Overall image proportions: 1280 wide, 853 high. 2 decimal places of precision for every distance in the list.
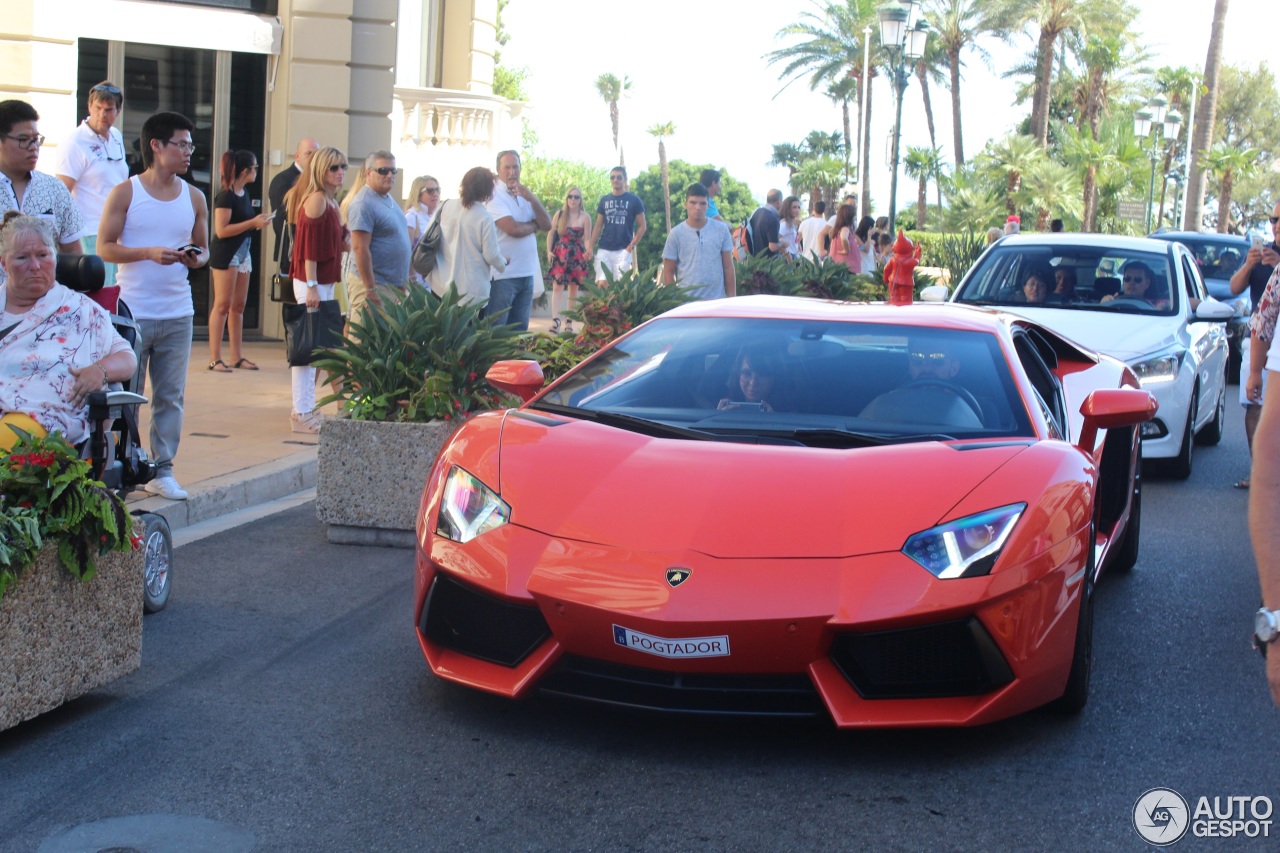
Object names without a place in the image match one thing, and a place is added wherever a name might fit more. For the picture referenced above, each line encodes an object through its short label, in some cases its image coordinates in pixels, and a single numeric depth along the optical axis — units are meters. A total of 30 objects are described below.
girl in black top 11.70
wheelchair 5.43
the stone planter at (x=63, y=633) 4.12
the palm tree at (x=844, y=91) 68.12
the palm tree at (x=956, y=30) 58.00
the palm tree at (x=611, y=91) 101.62
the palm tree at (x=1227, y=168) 70.69
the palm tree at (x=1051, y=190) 51.75
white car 9.41
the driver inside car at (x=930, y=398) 4.95
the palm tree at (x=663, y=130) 101.57
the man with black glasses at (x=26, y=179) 6.45
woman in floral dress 17.23
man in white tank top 7.38
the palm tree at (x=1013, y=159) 51.69
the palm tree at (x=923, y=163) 69.50
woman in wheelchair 5.36
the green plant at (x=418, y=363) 7.21
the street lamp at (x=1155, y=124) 41.75
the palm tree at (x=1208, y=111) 39.34
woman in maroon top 9.52
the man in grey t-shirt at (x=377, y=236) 9.60
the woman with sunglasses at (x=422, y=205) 13.94
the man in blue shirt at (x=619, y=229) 16.75
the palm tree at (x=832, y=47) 61.22
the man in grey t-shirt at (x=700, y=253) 12.08
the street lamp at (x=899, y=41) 20.92
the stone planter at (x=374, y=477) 7.02
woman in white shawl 10.35
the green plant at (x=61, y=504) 4.27
